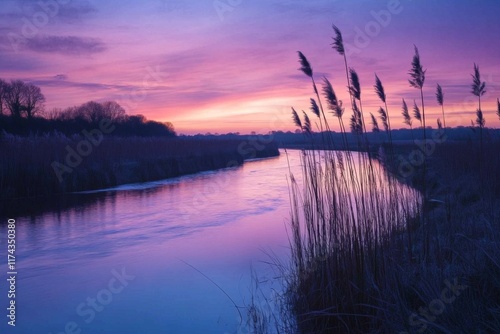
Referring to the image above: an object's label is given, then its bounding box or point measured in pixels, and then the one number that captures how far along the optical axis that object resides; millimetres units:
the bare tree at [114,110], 45844
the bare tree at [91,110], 42838
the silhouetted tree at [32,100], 32797
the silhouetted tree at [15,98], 31109
